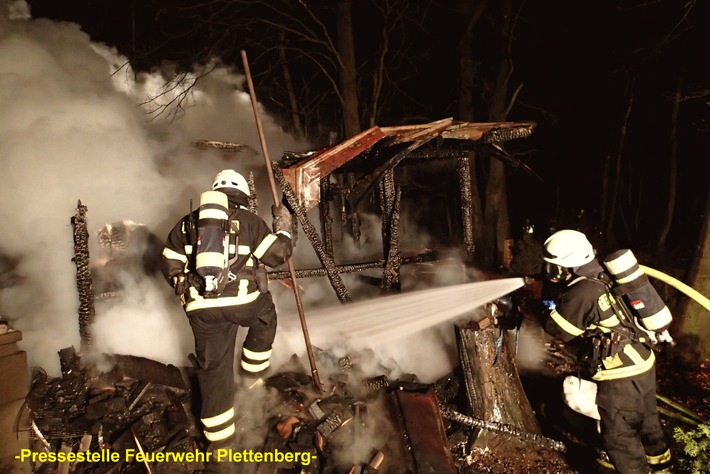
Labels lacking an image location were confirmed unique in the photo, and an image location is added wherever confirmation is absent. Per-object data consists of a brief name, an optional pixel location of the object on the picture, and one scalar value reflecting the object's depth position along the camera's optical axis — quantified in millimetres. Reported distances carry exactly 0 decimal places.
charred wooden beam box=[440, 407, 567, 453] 4422
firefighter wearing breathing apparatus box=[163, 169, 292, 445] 3967
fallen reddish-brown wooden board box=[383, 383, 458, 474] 3994
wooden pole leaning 4711
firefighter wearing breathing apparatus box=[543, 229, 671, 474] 3545
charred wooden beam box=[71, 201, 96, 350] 5191
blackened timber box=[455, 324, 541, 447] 4590
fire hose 3692
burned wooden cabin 5773
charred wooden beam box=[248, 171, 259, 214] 5664
